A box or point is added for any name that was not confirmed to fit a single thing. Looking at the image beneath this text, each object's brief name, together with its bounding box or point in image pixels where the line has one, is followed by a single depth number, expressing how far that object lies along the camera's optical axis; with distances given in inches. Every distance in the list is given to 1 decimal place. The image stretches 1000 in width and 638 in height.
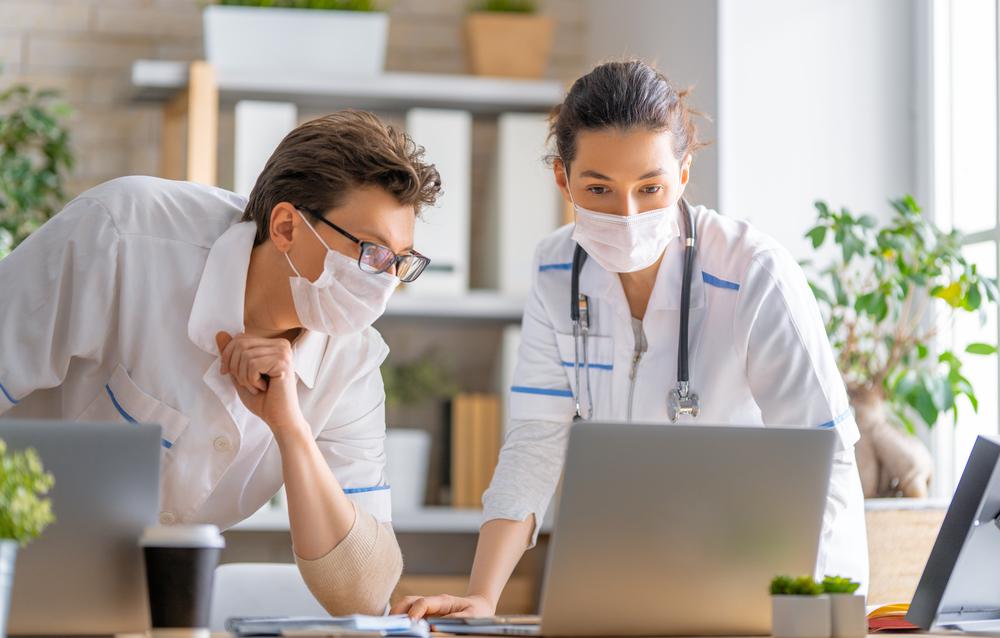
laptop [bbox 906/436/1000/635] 107.1
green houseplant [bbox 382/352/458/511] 177.9
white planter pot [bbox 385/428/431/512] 177.4
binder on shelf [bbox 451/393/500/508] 180.9
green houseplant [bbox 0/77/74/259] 168.6
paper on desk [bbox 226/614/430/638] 101.0
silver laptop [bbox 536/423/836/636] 100.6
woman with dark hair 120.9
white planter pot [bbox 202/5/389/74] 176.2
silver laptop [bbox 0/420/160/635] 96.9
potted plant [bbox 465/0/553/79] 186.7
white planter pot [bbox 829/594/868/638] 103.1
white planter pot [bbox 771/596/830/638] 101.8
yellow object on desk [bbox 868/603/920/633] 109.9
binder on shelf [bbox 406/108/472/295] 179.4
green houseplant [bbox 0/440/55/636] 92.7
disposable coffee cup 97.4
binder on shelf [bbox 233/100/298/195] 173.5
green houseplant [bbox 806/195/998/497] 145.0
